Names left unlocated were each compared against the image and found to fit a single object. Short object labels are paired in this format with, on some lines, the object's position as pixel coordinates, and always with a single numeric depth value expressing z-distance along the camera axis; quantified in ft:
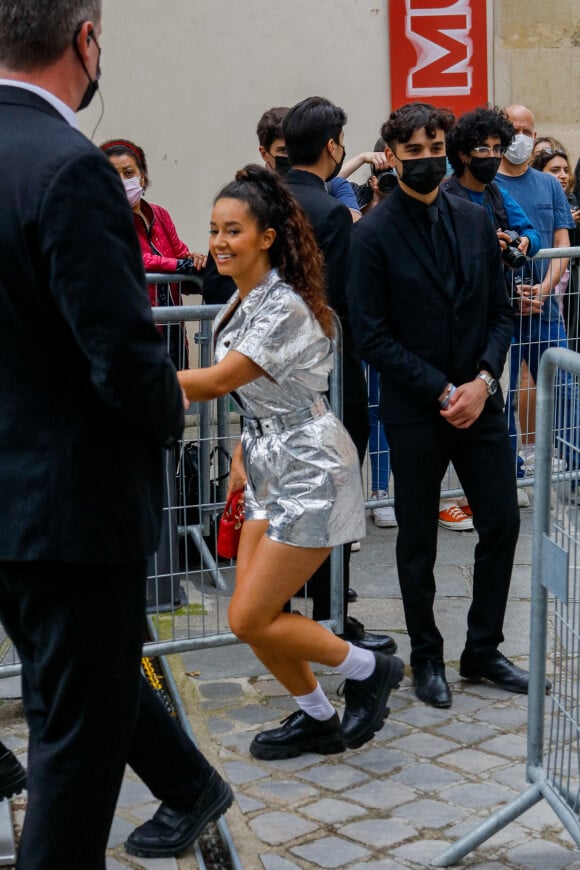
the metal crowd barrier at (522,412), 20.26
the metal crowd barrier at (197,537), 15.52
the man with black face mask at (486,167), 19.11
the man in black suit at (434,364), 15.03
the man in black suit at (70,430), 8.02
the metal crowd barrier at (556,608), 10.61
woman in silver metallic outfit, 12.91
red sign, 35.27
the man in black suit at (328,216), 16.25
